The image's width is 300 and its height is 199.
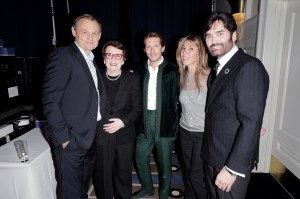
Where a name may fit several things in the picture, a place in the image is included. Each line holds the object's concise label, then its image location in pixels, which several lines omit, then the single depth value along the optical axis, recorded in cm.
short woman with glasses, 195
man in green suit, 215
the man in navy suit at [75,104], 160
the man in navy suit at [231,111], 119
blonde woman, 196
